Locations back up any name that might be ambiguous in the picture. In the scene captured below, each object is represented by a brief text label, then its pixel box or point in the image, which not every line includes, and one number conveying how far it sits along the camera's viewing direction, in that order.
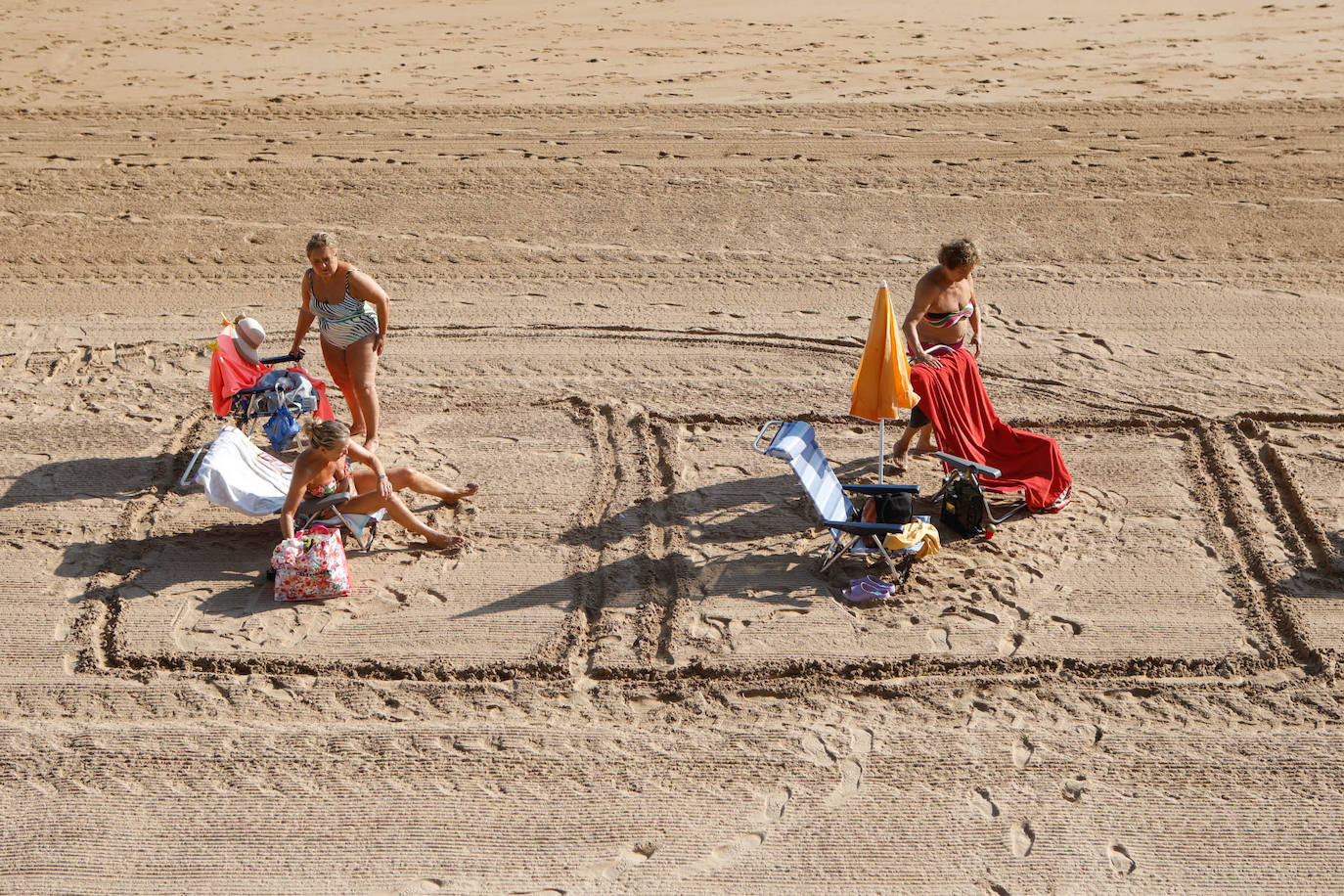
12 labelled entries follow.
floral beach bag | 14.10
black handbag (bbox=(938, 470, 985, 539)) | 15.41
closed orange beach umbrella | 14.96
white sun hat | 17.36
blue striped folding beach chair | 14.42
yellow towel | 14.48
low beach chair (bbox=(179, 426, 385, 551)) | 14.83
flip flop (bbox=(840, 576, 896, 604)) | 14.38
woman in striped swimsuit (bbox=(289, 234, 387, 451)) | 16.28
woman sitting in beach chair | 14.15
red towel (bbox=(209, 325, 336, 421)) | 17.12
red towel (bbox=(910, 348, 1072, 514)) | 15.92
